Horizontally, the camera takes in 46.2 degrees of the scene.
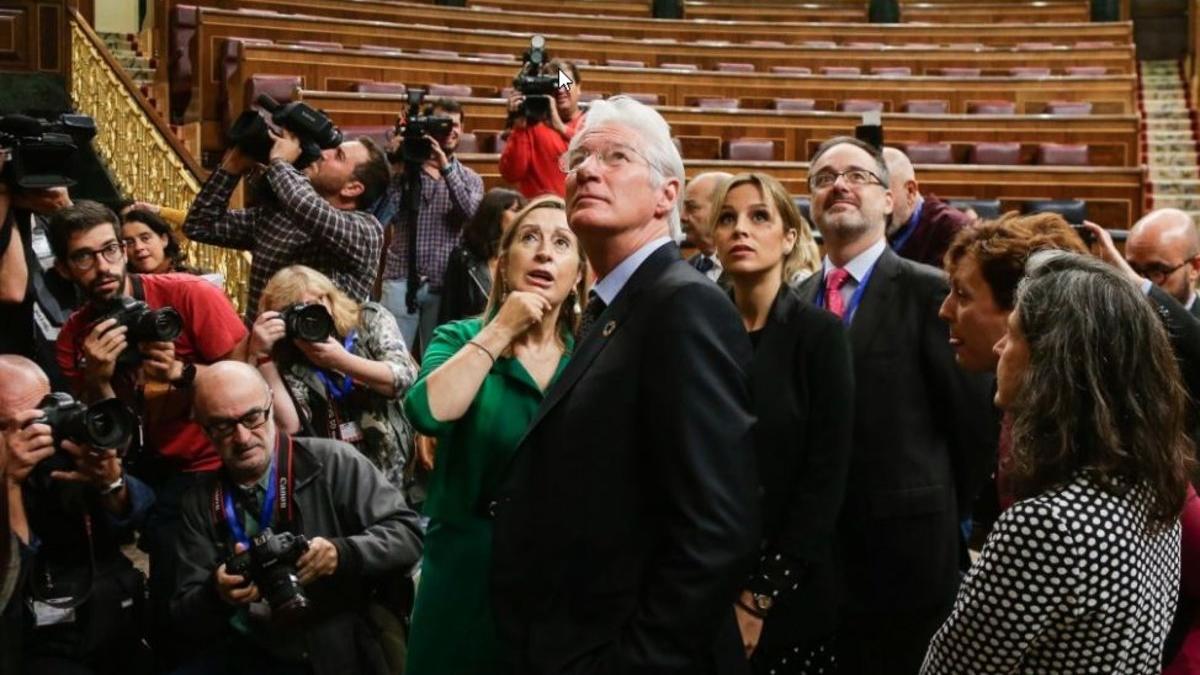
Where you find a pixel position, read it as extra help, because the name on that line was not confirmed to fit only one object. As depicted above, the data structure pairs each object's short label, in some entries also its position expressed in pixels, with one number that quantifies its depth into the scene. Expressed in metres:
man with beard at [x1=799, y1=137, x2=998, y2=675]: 2.14
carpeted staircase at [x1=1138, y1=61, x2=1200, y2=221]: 8.37
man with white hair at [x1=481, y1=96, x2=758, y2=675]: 1.43
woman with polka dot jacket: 1.38
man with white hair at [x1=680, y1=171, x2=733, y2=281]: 3.45
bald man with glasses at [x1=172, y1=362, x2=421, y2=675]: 2.45
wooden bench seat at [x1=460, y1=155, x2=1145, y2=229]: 7.43
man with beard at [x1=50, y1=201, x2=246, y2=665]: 2.67
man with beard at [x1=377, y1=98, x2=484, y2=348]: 4.27
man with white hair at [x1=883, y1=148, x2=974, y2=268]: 3.29
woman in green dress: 1.91
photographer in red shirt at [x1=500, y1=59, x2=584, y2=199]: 4.39
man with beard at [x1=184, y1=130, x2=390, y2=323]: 3.25
